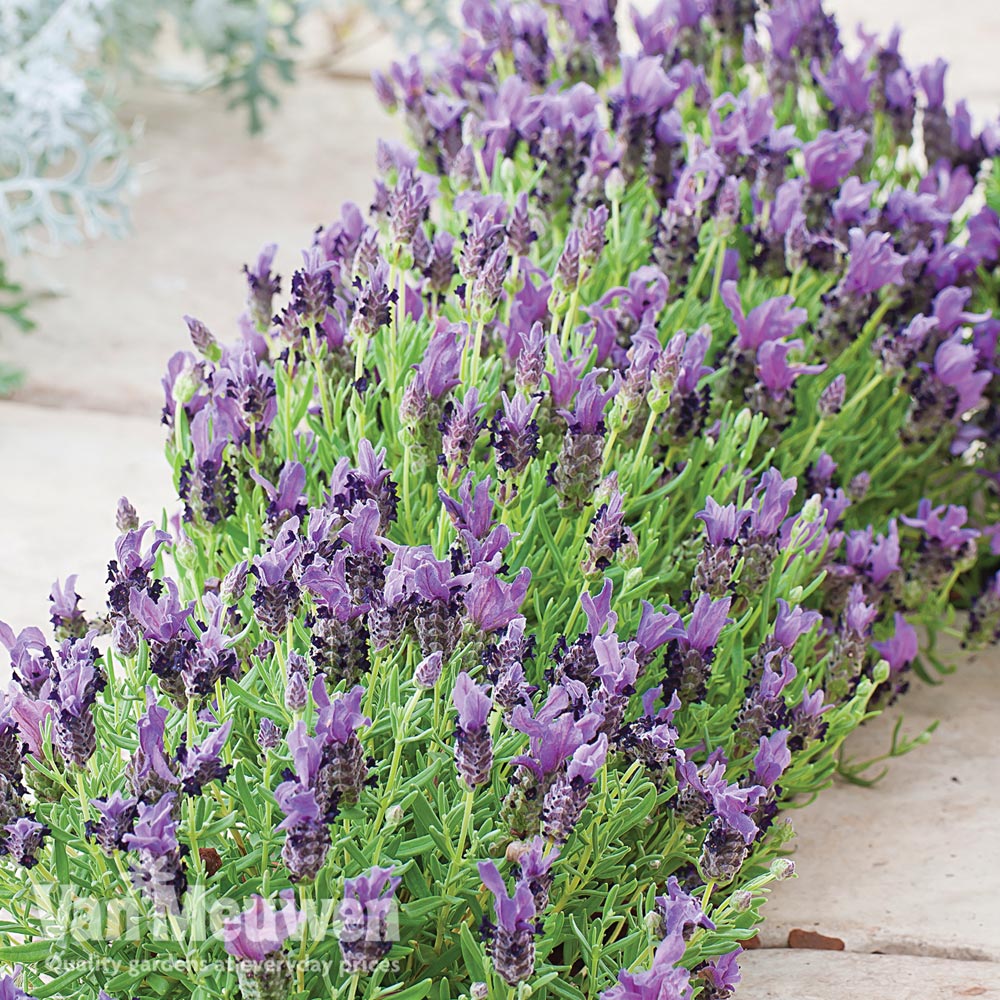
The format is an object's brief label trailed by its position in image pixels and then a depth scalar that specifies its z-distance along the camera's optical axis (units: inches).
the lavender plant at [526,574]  57.3
